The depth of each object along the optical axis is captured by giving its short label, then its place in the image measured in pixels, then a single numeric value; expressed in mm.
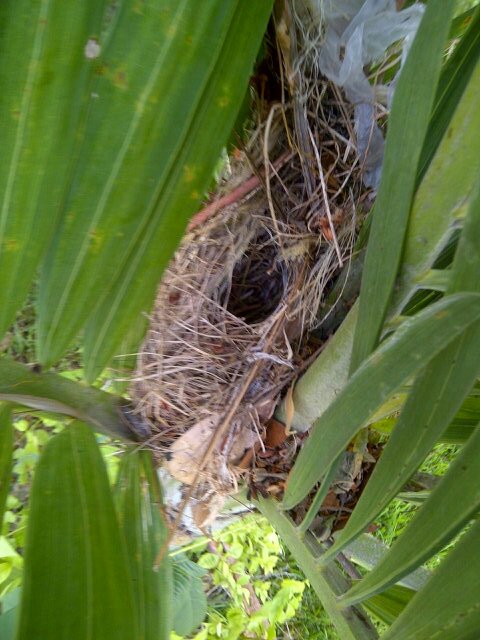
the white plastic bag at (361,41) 447
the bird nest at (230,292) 513
